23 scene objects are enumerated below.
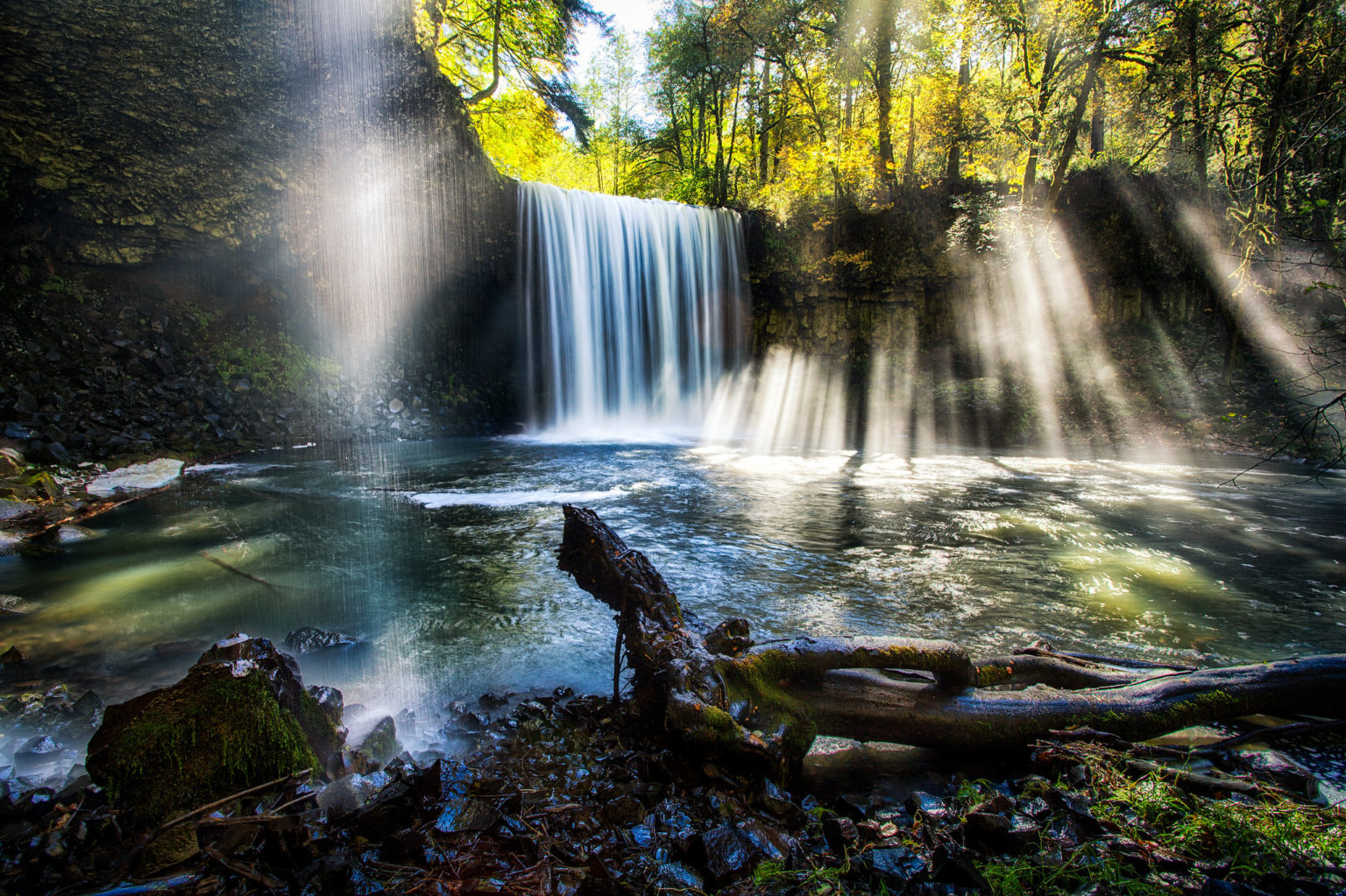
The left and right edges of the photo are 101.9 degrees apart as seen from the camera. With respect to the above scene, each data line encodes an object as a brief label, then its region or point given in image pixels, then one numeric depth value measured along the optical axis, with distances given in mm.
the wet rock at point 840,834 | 1711
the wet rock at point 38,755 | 2227
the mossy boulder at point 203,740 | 1747
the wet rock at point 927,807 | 1881
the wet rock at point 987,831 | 1654
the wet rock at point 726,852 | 1556
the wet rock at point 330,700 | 2375
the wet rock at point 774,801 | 1845
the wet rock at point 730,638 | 2479
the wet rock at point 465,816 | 1670
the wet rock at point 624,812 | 1784
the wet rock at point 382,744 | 2307
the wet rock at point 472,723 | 2580
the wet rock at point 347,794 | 1740
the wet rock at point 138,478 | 7887
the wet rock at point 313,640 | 3521
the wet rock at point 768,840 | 1641
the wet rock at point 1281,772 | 1886
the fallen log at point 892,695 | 2078
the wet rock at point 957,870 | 1508
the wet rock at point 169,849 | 1465
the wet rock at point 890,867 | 1555
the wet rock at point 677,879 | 1508
